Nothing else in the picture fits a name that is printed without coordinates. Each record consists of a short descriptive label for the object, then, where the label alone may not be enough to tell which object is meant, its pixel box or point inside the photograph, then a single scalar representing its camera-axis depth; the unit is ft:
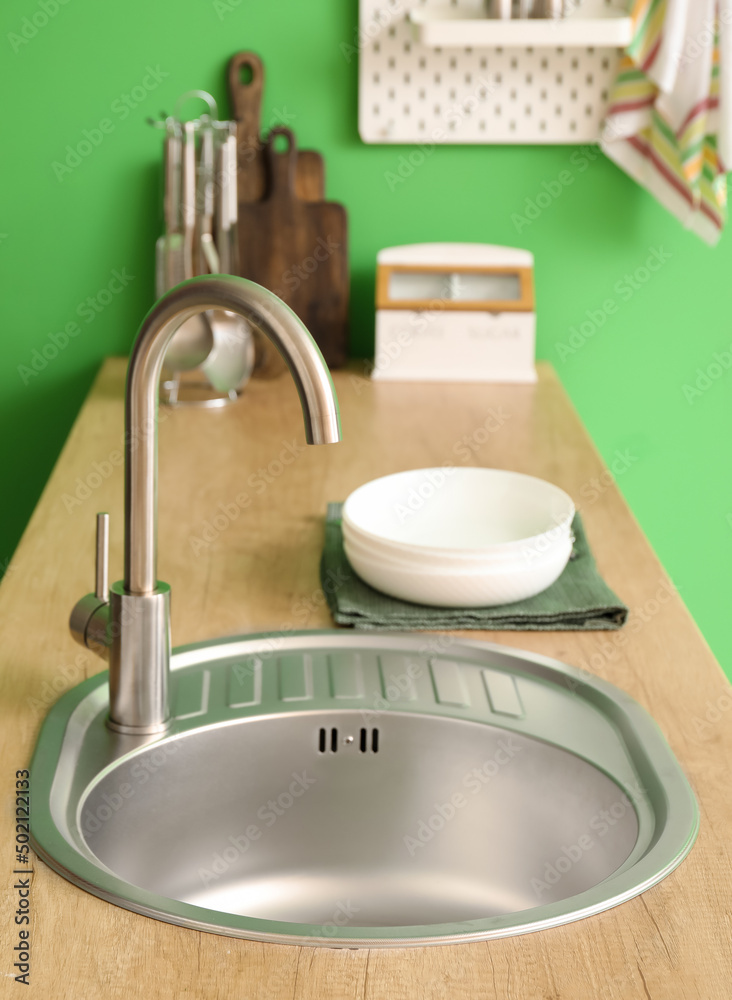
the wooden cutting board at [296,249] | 6.45
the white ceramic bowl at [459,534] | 3.52
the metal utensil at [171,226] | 5.96
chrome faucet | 2.39
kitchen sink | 2.91
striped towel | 6.00
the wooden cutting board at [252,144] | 6.38
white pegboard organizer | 6.33
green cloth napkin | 3.58
